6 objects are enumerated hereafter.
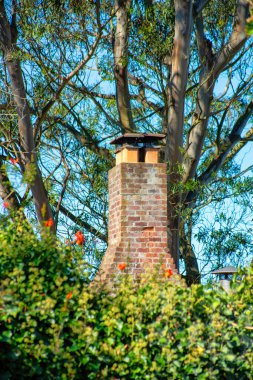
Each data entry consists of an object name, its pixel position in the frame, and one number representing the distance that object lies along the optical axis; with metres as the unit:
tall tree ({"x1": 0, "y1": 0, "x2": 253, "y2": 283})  21.89
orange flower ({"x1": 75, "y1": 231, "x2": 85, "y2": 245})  12.85
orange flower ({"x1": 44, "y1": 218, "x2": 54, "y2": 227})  11.67
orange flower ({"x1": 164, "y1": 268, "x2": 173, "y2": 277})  12.41
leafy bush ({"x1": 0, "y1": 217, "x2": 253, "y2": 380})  10.27
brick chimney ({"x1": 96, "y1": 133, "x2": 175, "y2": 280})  16.08
